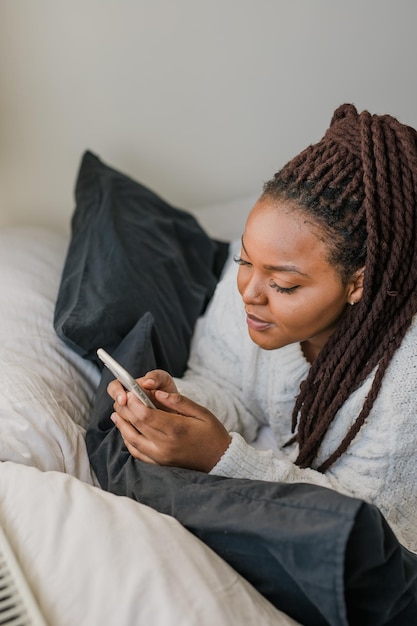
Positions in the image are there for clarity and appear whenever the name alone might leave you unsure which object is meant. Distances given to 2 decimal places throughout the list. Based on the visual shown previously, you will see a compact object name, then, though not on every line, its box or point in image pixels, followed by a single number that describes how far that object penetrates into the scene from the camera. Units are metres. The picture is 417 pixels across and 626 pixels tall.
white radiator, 0.71
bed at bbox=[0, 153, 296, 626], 0.74
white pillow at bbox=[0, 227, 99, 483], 1.00
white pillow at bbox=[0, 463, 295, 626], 0.73
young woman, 0.98
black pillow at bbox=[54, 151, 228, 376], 1.26
